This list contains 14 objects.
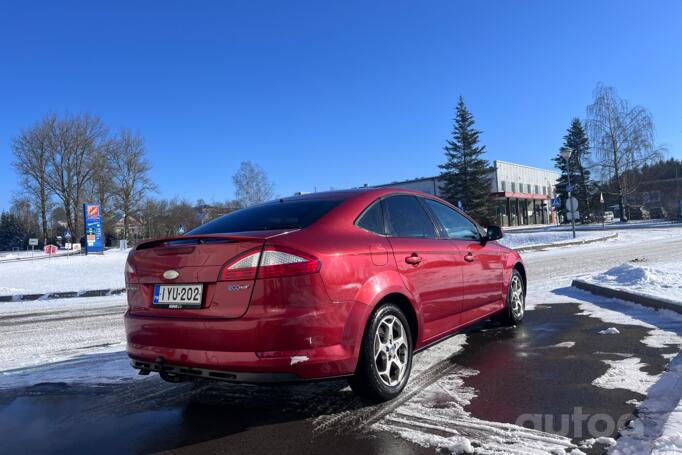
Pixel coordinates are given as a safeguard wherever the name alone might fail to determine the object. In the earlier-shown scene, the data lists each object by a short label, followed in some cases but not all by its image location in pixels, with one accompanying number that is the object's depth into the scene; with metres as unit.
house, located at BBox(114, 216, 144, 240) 64.62
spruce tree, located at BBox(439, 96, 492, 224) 47.28
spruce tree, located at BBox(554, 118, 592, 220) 53.03
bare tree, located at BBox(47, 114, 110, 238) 55.00
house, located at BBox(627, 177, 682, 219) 77.94
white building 63.16
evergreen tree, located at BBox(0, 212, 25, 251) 93.56
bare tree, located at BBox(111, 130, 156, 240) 58.50
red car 2.86
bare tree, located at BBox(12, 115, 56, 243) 53.81
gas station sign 34.26
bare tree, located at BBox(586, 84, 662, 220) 45.91
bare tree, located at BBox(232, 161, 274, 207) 59.72
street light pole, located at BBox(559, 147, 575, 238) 26.34
